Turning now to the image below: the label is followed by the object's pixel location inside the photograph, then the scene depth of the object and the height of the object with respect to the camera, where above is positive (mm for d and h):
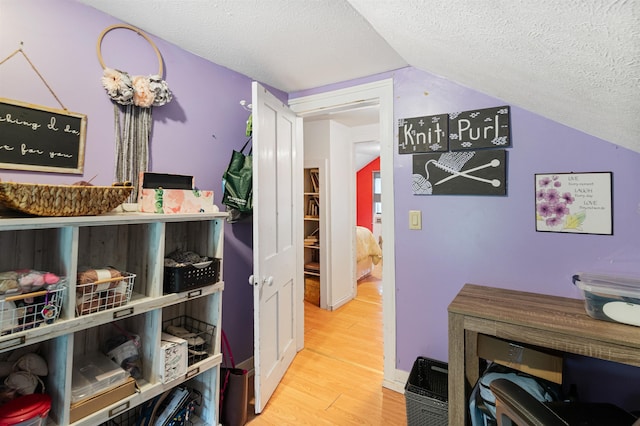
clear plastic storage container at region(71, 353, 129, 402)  1128 -633
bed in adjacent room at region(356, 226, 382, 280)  4476 -521
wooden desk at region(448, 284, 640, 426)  1140 -454
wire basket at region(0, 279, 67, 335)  913 -291
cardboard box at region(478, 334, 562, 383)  1365 -652
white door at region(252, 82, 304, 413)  1746 -123
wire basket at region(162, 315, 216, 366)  1512 -610
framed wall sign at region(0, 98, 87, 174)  1175 +333
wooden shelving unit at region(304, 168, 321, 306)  3754 -215
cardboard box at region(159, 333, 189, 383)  1319 -631
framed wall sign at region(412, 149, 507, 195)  1742 +279
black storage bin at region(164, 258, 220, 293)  1359 -273
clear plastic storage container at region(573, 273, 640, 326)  1229 -343
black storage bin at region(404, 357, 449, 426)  1544 -978
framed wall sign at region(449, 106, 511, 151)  1718 +531
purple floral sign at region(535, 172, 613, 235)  1510 +83
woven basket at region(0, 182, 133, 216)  919 +66
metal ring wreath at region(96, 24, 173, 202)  1441 +559
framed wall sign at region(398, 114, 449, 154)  1885 +545
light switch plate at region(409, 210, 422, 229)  1988 -4
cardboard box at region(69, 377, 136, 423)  1073 -690
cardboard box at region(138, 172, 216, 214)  1361 +108
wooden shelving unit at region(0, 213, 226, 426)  1047 -347
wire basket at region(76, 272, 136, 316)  1095 -292
